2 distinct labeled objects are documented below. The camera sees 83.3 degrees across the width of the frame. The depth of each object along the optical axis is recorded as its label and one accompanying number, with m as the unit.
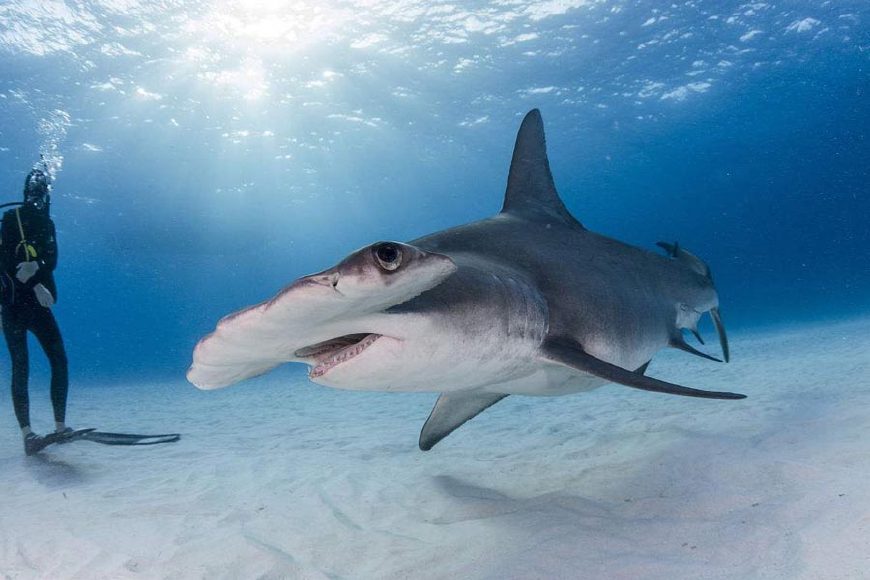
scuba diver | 5.93
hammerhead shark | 1.66
